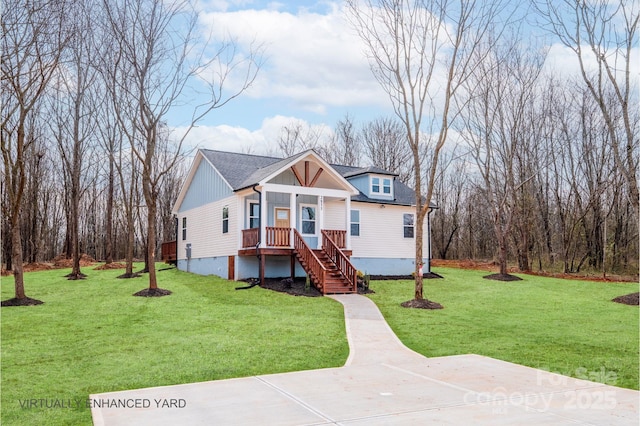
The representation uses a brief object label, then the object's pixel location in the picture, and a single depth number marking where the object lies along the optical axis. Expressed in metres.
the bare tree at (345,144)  41.72
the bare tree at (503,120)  23.25
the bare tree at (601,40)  15.11
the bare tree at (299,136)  40.47
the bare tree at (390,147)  40.03
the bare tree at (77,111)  17.92
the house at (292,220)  18.17
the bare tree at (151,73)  15.68
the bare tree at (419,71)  14.12
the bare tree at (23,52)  10.58
